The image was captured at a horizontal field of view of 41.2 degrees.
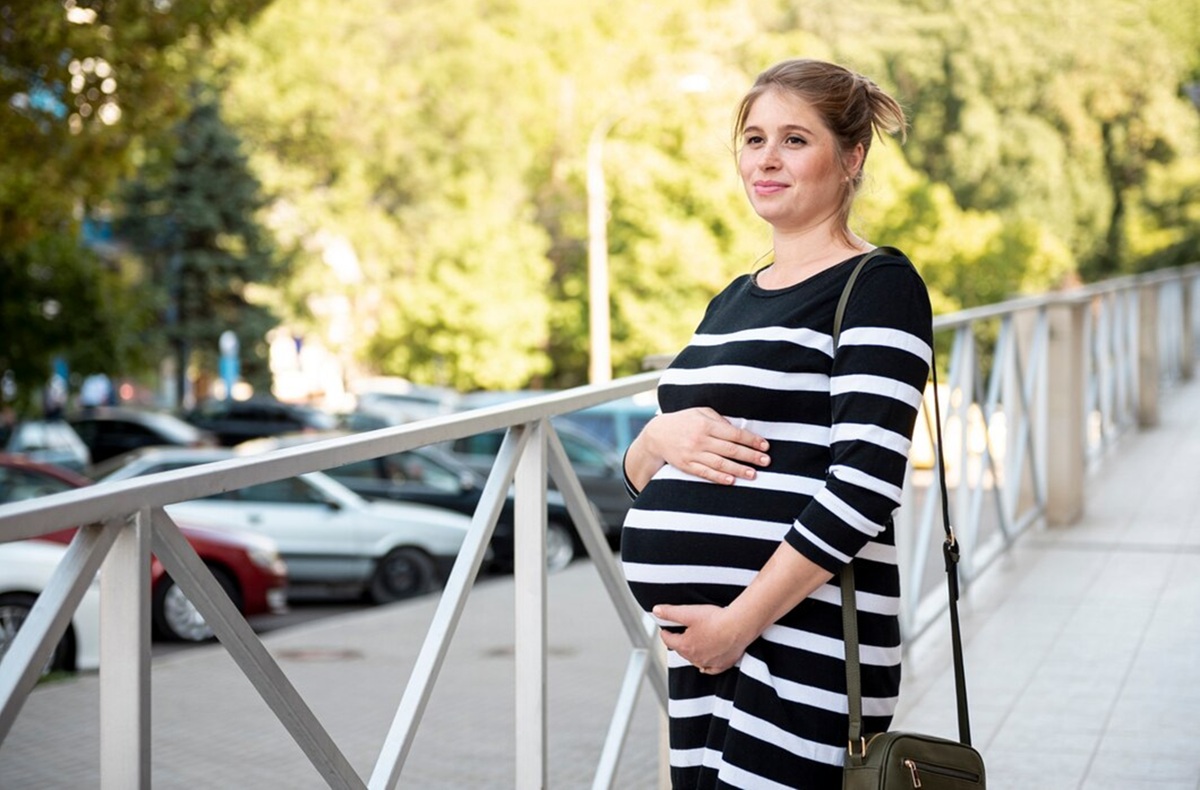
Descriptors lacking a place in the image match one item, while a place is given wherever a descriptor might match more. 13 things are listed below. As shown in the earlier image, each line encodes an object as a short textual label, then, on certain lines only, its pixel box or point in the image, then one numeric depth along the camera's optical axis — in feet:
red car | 38.34
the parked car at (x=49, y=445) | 69.26
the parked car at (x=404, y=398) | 124.57
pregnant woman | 7.04
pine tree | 113.09
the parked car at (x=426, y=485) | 53.67
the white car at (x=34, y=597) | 30.94
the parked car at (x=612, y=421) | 64.57
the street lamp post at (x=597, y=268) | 90.84
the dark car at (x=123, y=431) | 83.76
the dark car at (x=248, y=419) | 94.94
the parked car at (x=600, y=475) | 56.65
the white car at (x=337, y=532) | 46.80
